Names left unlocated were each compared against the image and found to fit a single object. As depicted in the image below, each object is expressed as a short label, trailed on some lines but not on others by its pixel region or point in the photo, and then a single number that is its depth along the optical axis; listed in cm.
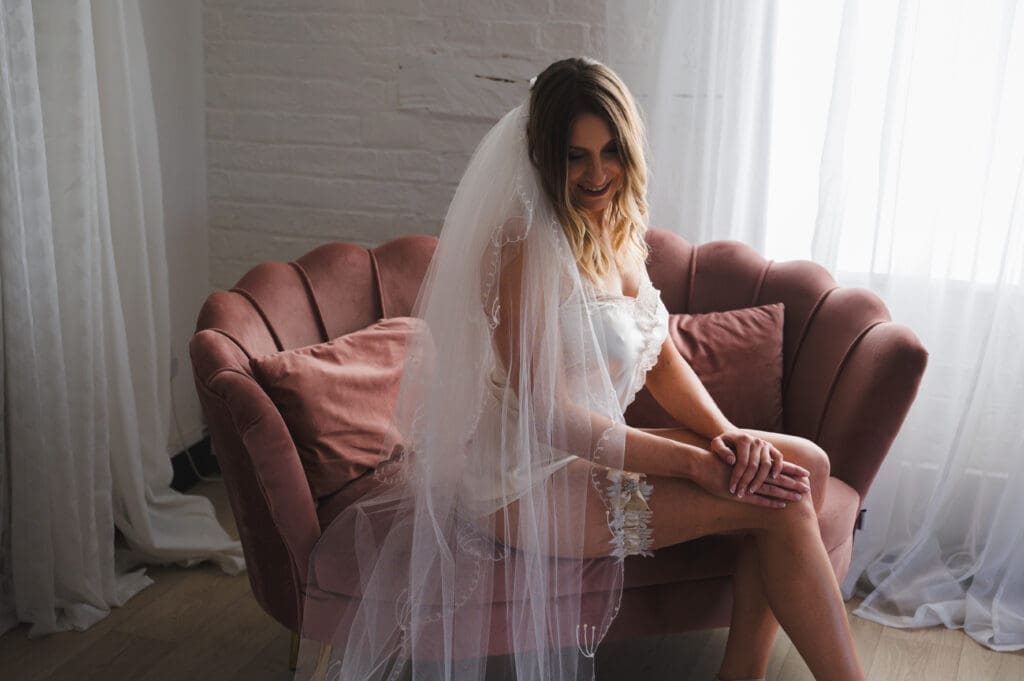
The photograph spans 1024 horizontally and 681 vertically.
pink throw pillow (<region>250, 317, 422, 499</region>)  201
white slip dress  182
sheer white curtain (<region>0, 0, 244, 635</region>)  212
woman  179
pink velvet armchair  185
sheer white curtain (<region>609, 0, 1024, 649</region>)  239
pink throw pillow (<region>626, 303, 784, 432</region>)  227
